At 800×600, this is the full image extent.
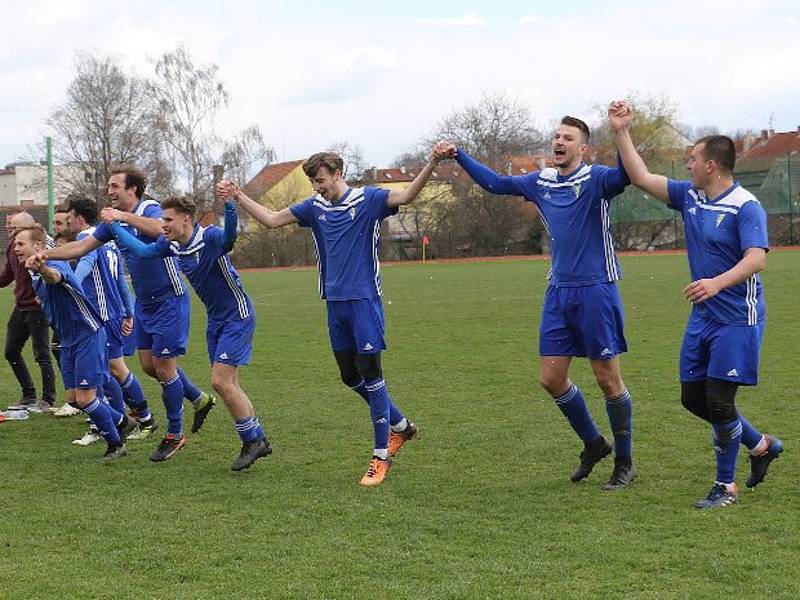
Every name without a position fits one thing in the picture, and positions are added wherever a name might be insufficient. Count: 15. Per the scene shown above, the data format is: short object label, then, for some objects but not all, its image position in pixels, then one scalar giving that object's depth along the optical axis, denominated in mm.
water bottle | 10422
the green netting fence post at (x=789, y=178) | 50931
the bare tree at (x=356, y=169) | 59631
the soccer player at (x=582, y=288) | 6801
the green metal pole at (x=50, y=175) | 41938
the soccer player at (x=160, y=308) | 8438
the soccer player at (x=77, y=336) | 8320
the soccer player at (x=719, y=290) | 6035
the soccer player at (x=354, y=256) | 7457
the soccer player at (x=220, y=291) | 7812
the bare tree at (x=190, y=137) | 56500
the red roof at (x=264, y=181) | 58406
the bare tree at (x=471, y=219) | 55406
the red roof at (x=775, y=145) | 80438
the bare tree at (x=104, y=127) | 56719
